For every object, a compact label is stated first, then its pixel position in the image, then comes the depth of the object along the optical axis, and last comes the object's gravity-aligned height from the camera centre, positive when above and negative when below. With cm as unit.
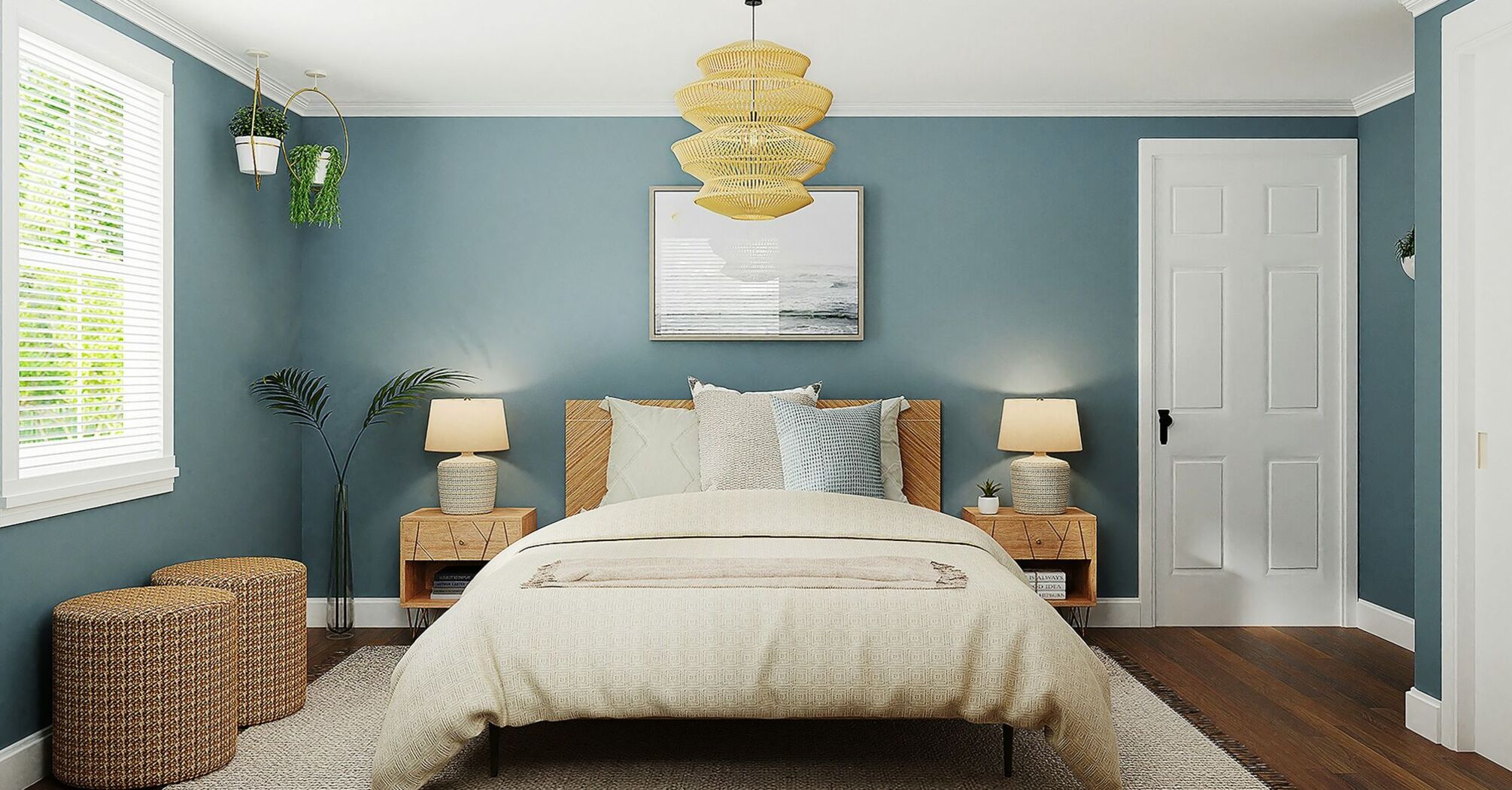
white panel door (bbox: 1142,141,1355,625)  485 +10
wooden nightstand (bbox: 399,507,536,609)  445 -63
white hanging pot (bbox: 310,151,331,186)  434 +98
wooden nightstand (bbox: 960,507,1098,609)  449 -63
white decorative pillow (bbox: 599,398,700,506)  457 -26
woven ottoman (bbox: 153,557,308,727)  340 -79
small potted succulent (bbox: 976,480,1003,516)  459 -49
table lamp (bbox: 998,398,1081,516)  453 -22
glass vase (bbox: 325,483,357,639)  458 -81
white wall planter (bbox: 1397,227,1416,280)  399 +56
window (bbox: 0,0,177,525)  300 +42
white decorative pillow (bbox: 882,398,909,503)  457 -27
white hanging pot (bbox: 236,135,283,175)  404 +97
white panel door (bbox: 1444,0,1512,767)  309 +15
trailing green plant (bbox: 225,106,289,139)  407 +111
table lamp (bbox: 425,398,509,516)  451 -21
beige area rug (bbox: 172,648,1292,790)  295 -112
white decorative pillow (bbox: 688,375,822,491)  434 -19
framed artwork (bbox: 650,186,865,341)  484 +56
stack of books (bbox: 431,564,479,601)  451 -84
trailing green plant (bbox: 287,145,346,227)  429 +89
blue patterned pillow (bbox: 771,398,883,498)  418 -22
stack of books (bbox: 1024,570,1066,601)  452 -84
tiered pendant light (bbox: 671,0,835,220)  284 +77
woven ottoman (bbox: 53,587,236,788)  287 -85
